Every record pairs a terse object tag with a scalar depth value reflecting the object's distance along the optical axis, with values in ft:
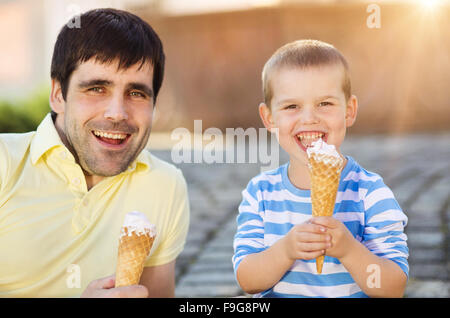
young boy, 6.97
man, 7.73
